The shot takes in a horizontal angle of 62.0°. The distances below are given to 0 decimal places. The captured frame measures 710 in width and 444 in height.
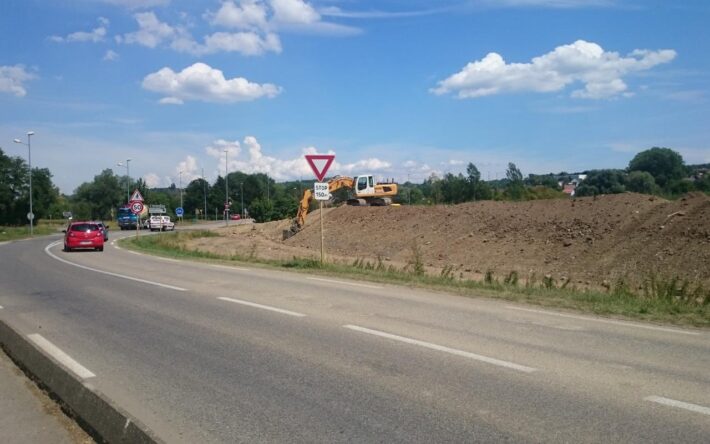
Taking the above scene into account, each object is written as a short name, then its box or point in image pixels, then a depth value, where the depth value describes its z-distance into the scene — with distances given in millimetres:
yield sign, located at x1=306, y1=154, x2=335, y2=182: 19984
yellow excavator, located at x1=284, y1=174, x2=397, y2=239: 48094
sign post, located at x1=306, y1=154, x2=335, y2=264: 20000
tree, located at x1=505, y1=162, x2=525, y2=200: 54281
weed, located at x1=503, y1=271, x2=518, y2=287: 16117
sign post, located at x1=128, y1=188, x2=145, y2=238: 41188
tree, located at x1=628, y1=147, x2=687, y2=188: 68312
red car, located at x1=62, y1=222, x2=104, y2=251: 33406
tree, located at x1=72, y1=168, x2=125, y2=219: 140750
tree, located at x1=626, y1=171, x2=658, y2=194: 57156
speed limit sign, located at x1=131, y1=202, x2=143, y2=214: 41094
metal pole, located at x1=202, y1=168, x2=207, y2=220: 141438
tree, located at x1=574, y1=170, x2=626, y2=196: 59156
